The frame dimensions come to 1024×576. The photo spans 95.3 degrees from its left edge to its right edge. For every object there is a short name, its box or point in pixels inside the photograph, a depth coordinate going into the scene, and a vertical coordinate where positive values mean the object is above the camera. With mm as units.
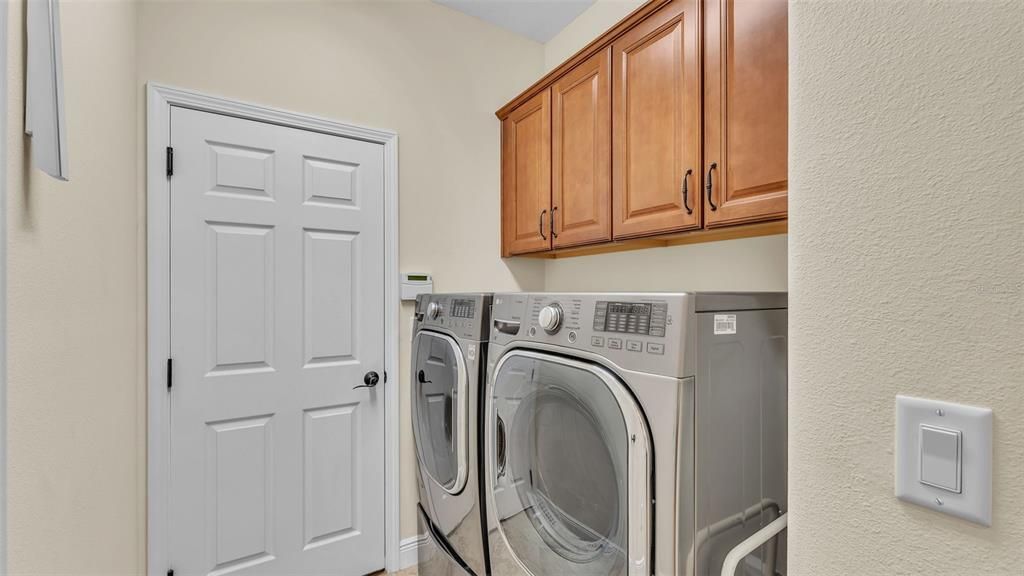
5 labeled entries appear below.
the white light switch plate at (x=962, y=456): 445 -170
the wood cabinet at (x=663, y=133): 1333 +542
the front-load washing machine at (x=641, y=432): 958 -345
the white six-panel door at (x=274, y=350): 1798 -276
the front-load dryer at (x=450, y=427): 1597 -546
